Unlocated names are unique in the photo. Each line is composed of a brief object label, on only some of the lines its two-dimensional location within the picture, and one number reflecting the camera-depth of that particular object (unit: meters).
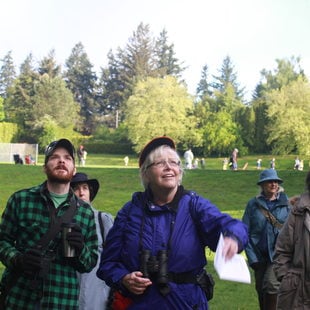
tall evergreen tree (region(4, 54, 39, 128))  80.62
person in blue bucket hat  6.35
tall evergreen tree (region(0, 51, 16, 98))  111.56
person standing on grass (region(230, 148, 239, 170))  38.75
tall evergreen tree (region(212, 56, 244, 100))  110.25
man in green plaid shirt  3.25
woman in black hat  4.43
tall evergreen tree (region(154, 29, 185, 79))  98.12
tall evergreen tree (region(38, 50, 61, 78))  90.69
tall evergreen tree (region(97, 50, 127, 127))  95.44
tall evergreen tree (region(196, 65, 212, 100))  114.62
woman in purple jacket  2.77
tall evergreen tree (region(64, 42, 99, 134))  94.86
